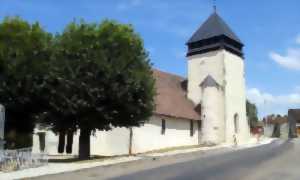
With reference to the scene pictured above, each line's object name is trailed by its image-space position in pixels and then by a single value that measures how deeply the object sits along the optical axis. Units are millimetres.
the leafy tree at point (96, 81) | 17852
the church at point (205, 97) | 30164
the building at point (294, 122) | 67303
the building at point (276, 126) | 65563
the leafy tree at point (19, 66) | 18190
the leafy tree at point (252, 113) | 64481
